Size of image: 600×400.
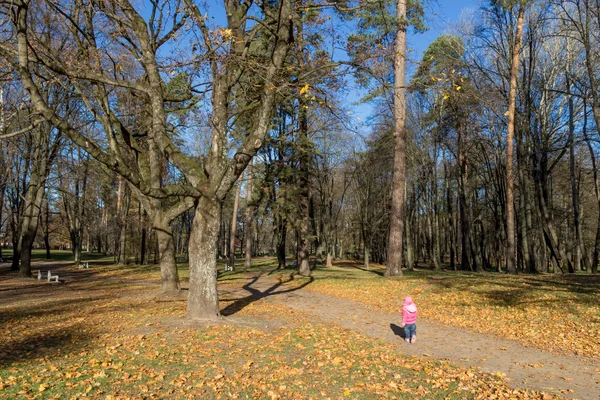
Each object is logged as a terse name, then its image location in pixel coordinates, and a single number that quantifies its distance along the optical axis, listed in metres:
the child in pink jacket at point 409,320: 7.62
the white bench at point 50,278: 19.31
